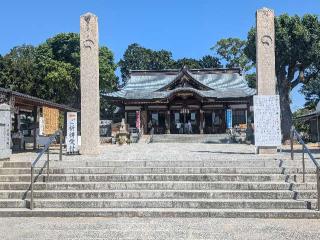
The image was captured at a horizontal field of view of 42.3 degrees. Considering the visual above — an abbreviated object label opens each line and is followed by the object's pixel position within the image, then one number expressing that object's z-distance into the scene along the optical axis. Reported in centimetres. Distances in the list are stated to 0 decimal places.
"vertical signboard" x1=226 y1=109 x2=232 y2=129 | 3484
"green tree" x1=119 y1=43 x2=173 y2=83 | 6681
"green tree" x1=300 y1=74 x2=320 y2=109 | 4824
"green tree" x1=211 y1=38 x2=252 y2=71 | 5484
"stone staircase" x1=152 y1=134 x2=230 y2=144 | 3042
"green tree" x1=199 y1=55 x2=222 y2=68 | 6556
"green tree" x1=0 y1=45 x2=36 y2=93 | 3481
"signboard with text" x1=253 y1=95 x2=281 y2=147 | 1230
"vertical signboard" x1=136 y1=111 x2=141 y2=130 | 3482
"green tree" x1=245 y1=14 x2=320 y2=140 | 2891
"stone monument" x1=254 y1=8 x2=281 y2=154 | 1259
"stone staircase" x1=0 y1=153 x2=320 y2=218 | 771
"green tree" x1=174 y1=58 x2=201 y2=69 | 6330
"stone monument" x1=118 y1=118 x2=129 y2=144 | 2489
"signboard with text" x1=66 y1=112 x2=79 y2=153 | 1305
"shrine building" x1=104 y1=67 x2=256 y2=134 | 3556
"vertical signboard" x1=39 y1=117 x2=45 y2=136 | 2018
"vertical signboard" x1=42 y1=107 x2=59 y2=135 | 2148
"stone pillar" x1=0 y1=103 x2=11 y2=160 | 1022
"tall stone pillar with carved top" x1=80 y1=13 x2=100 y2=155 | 1238
